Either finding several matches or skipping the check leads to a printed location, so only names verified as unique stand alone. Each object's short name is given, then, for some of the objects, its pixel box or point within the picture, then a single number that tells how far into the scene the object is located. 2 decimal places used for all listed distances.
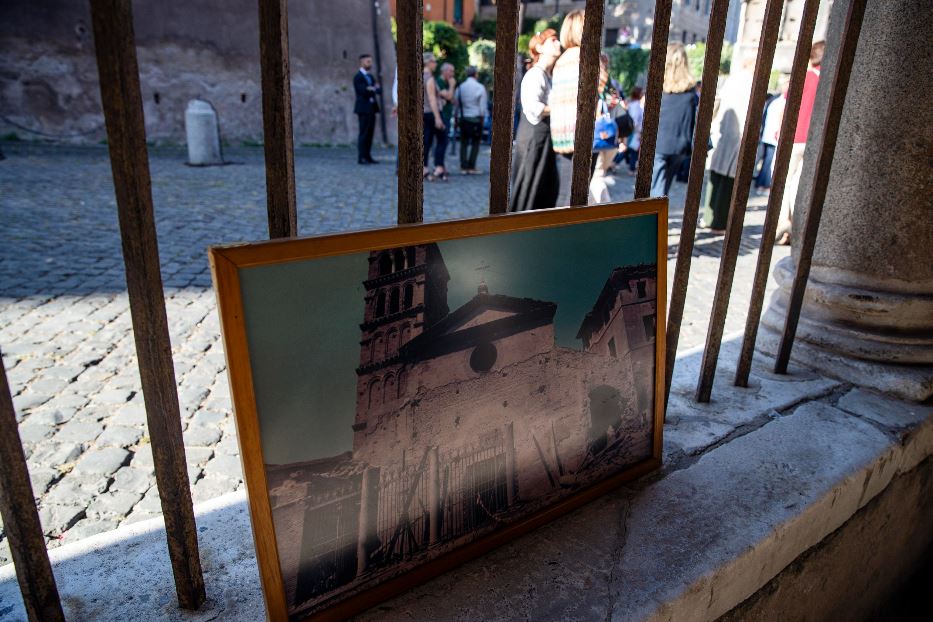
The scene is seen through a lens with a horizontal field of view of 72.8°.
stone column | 2.04
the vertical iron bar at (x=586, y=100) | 1.37
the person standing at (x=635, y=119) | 10.83
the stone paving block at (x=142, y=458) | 2.53
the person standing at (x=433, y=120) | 9.20
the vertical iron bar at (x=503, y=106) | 1.26
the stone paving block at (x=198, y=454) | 2.60
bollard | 10.93
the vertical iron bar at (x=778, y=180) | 1.79
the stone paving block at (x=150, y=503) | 2.27
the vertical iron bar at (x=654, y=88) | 1.51
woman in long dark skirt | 4.27
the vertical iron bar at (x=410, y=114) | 1.13
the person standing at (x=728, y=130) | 6.05
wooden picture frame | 0.95
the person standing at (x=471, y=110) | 10.20
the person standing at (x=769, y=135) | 6.58
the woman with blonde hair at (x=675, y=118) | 6.04
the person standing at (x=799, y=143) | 5.36
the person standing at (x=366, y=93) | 10.86
